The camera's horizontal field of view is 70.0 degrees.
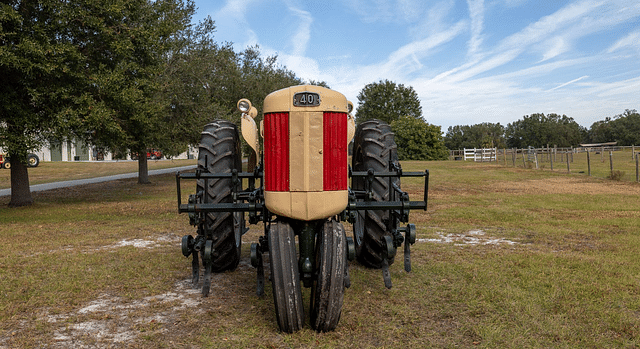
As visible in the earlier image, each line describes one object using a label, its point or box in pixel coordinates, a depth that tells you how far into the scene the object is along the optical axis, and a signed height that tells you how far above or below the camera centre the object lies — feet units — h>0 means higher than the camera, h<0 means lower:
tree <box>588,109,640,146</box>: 317.79 +17.71
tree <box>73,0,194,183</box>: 41.27 +9.71
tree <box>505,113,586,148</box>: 361.92 +18.88
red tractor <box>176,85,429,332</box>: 12.91 -1.42
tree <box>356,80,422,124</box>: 246.68 +30.49
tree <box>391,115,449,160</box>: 189.98 +6.32
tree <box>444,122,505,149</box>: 369.09 +19.87
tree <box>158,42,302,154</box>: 69.51 +12.69
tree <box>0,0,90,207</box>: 35.37 +7.48
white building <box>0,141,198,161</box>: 184.65 +3.59
